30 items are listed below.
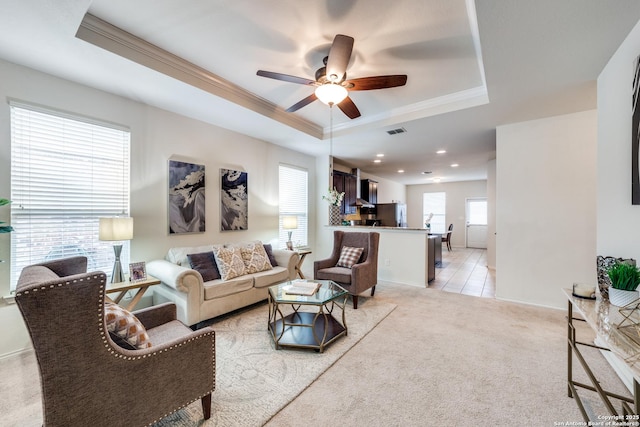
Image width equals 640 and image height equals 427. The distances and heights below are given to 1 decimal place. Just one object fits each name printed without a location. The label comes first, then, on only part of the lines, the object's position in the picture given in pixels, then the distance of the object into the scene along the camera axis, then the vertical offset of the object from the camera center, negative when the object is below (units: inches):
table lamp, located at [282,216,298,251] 182.7 -7.4
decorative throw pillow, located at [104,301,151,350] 52.0 -23.9
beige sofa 106.4 -34.5
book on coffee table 103.8 -31.2
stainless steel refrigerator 299.1 -0.4
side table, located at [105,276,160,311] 97.5 -28.4
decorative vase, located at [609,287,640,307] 57.8 -18.7
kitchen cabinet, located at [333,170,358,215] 248.4 +26.2
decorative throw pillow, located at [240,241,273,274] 140.9 -24.9
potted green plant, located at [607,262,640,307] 57.7 -15.8
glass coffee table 94.8 -44.7
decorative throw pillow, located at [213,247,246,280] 127.1 -24.7
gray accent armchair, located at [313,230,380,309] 136.9 -30.7
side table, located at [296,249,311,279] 163.5 -31.5
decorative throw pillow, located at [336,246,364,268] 155.6 -26.2
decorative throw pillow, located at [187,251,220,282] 124.6 -25.4
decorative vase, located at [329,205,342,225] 230.9 -2.2
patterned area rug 65.0 -50.1
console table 38.6 -21.8
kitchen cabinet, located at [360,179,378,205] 299.3 +28.1
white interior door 382.9 -13.8
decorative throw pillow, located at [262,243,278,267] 158.1 -26.0
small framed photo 105.7 -24.3
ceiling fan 84.7 +47.4
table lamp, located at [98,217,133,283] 99.7 -7.4
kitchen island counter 179.0 -30.0
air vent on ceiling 159.9 +52.1
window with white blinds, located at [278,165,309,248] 202.5 +11.3
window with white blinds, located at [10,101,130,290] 95.1 +11.7
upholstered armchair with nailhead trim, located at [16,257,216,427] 40.6 -28.3
